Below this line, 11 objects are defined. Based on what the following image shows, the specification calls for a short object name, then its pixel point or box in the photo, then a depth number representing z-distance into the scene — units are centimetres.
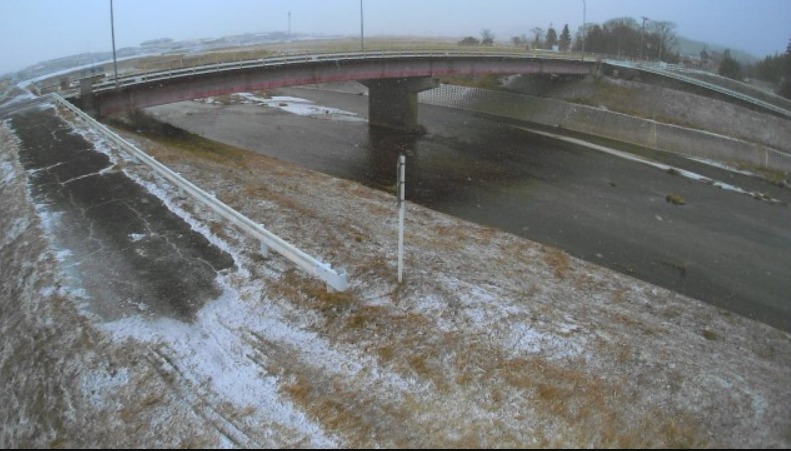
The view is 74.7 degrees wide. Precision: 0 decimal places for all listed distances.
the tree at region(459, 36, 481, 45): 11369
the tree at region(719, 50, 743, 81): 6069
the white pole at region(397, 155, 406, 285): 871
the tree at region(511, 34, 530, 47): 12976
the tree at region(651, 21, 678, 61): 8378
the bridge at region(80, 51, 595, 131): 2886
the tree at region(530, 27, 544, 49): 11816
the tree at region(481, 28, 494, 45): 12655
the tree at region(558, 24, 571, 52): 11592
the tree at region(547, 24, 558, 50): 12228
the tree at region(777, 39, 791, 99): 5041
